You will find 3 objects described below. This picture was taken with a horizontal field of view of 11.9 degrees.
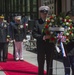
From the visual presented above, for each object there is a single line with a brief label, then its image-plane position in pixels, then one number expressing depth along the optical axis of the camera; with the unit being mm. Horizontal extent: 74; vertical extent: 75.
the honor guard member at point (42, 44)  8406
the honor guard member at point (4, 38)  14141
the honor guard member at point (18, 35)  14719
